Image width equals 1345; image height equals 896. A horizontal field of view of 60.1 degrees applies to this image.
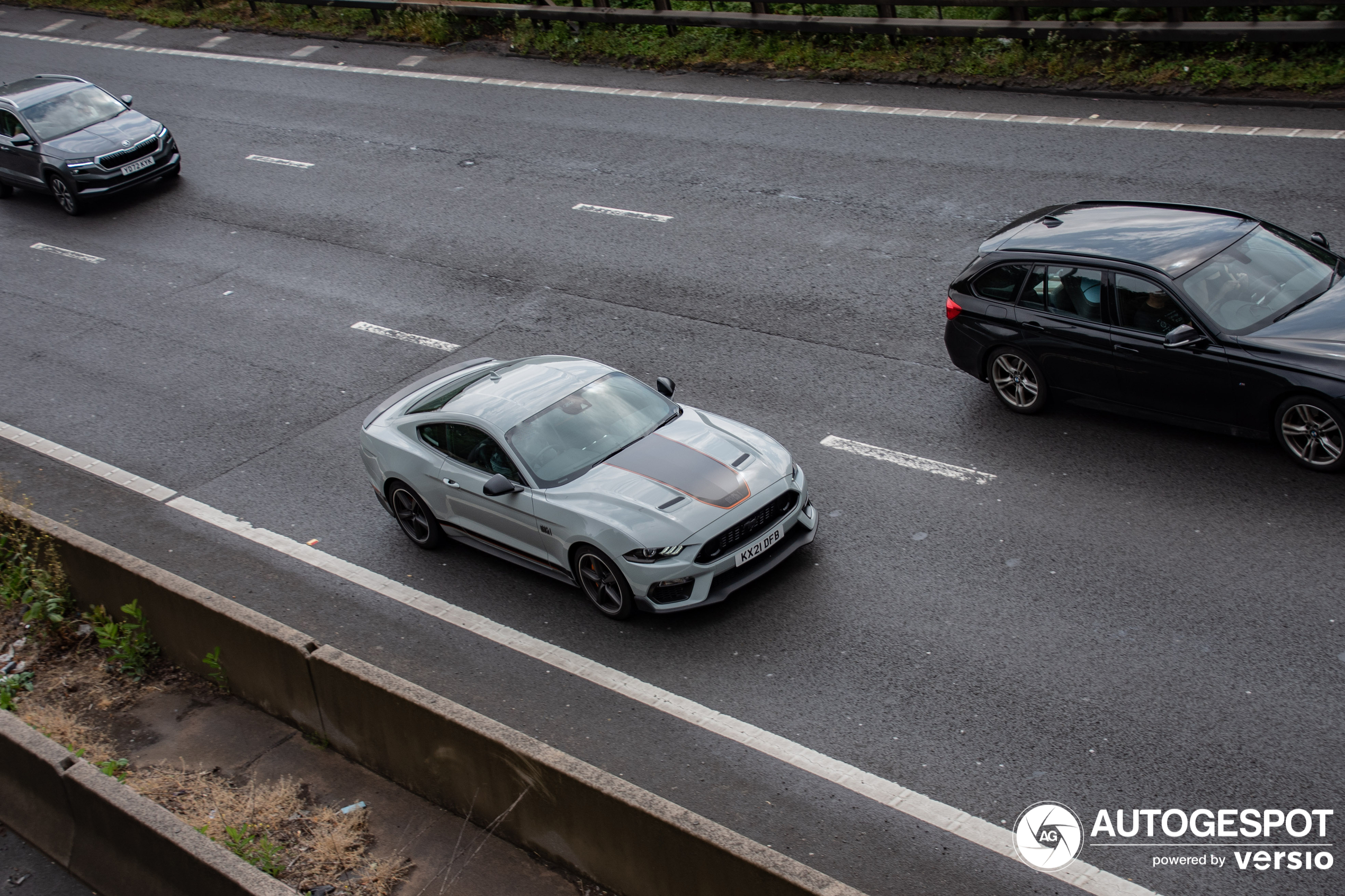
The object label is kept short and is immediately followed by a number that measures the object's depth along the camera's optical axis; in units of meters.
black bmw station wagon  8.40
